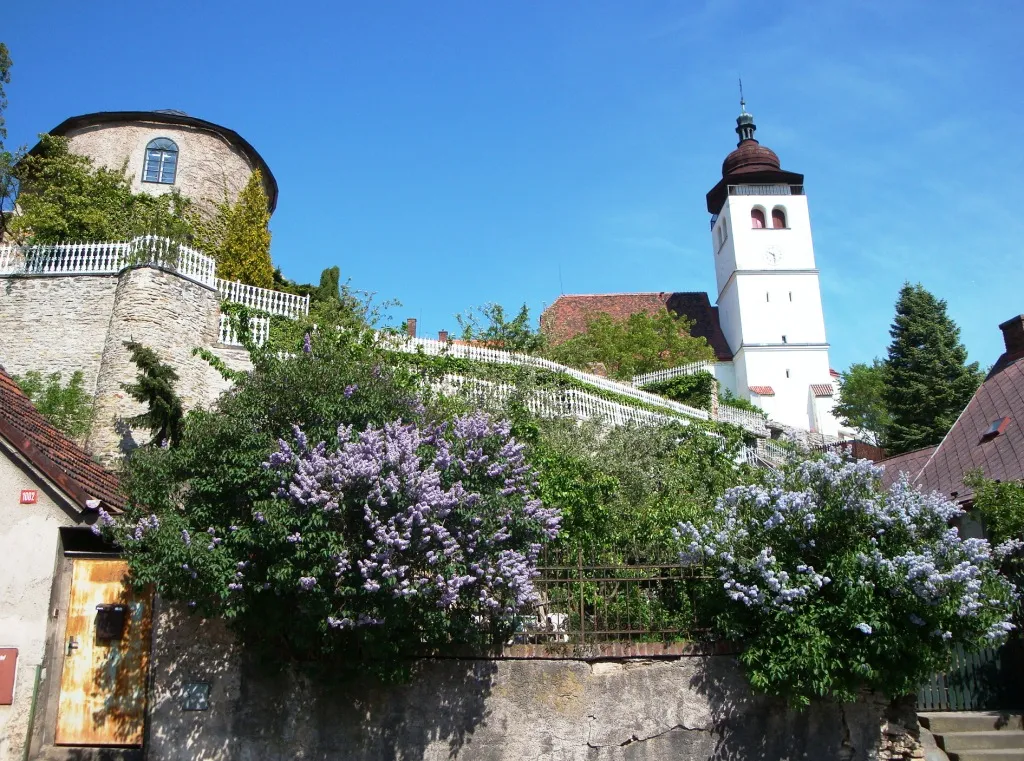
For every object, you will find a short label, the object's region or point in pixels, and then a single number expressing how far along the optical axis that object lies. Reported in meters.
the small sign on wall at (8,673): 8.00
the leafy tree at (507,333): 24.05
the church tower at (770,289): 41.41
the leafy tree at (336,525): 6.86
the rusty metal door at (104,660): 8.12
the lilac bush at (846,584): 7.22
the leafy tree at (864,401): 39.31
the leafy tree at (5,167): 18.67
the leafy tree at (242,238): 21.91
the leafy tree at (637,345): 30.53
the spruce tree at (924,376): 26.64
